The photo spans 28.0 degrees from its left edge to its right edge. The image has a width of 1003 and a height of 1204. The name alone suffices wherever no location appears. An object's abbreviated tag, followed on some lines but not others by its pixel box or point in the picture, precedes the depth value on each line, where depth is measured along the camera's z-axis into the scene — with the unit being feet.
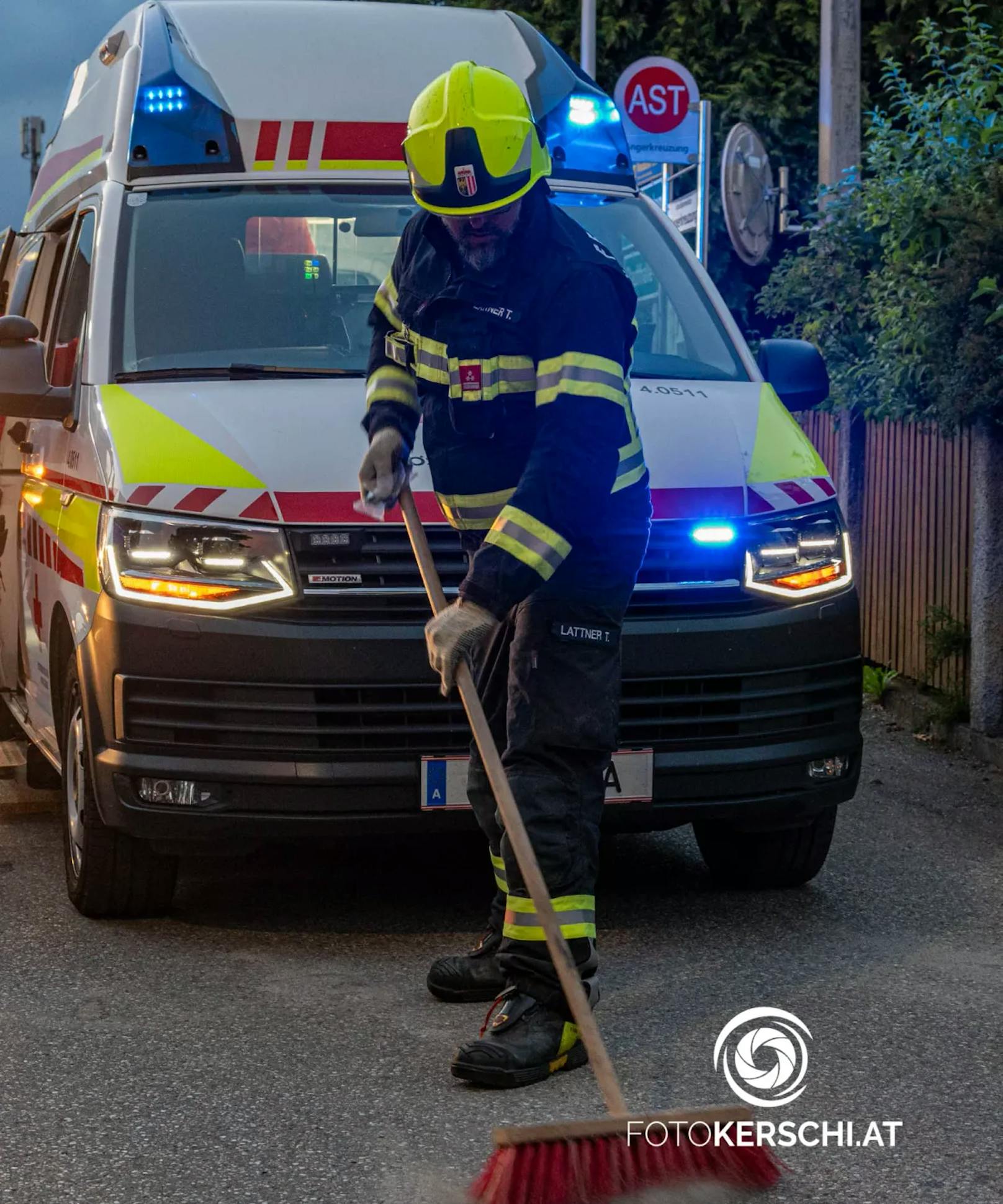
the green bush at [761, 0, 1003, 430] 25.70
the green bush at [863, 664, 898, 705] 31.65
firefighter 13.15
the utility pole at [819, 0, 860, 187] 38.60
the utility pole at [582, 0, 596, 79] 66.03
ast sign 49.83
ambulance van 16.47
